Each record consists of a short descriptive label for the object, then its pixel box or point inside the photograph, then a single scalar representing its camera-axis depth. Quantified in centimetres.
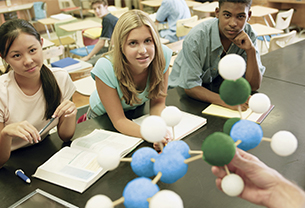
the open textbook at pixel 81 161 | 100
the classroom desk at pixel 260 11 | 415
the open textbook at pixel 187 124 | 124
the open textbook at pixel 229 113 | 134
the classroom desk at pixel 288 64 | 177
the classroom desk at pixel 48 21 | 505
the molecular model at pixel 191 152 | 47
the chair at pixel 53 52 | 285
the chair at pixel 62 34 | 414
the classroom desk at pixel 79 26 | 402
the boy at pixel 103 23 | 342
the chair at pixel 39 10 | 688
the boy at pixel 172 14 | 381
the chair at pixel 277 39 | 268
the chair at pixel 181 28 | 344
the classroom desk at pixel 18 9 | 644
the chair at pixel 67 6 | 767
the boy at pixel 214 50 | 149
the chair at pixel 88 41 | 380
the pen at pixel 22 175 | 101
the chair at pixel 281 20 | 382
